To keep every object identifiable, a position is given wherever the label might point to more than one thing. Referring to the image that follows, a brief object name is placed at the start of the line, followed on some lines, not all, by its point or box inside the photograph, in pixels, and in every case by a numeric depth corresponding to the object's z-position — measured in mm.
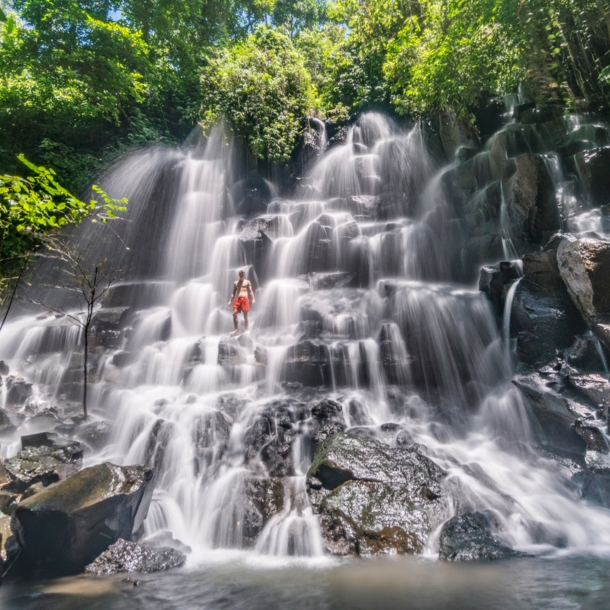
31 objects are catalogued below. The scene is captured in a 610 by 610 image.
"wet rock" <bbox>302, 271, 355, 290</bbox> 12859
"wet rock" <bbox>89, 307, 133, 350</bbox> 11336
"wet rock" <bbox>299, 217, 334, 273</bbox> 13523
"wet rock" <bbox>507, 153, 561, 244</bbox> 9742
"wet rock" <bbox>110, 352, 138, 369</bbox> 10487
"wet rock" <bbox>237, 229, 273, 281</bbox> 14086
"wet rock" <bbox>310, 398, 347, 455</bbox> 7059
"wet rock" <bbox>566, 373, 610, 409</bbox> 6266
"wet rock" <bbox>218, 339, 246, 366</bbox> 9768
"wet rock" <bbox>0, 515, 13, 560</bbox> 4409
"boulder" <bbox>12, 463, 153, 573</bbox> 4449
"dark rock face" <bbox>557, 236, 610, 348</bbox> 6715
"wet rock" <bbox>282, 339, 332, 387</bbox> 9188
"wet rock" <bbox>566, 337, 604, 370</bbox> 6875
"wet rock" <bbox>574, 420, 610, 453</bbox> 5844
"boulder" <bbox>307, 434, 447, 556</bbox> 4738
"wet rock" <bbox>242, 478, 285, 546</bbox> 5312
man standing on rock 10984
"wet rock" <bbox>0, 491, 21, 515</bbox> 5156
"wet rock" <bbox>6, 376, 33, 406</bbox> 9625
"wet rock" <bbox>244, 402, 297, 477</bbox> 6680
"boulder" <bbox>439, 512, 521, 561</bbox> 4281
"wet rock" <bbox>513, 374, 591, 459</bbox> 6355
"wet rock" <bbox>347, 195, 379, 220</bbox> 15391
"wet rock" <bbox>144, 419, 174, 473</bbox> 6953
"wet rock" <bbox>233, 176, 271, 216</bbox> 17000
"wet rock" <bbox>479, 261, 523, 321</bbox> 9047
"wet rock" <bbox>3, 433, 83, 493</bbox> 5762
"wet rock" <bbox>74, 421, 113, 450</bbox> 7688
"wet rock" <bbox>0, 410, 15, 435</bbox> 7984
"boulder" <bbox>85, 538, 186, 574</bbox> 4414
